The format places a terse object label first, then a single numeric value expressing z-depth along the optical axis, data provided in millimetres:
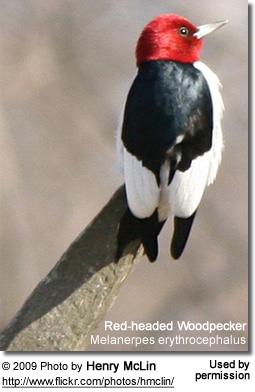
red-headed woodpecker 4465
